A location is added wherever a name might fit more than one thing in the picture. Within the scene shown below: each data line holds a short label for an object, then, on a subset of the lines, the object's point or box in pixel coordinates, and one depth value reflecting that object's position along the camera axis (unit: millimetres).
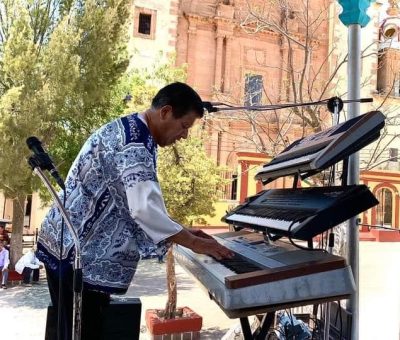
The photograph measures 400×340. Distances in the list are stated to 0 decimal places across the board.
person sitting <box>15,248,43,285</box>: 11523
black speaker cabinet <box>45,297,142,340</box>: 2323
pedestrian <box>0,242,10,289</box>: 11266
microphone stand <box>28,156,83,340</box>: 1753
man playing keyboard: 1939
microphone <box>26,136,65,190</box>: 1875
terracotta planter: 6996
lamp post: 3330
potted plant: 7468
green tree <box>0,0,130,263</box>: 11047
